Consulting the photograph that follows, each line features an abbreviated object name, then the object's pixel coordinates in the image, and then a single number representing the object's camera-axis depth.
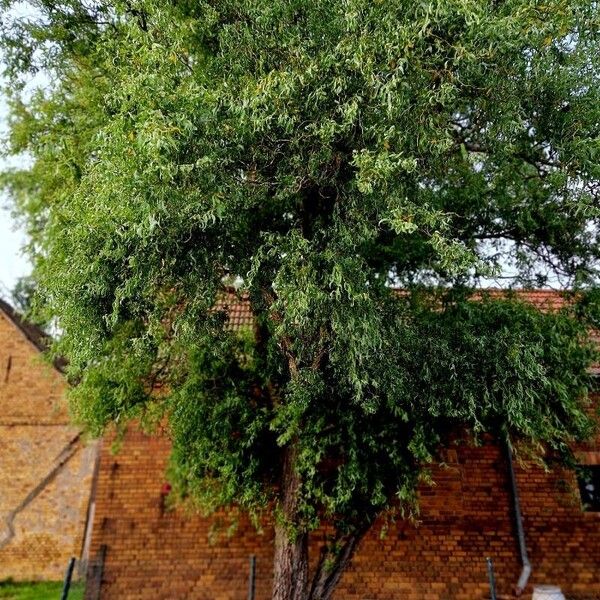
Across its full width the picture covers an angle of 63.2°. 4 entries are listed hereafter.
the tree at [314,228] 4.16
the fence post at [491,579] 7.25
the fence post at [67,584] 6.39
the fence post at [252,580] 7.54
